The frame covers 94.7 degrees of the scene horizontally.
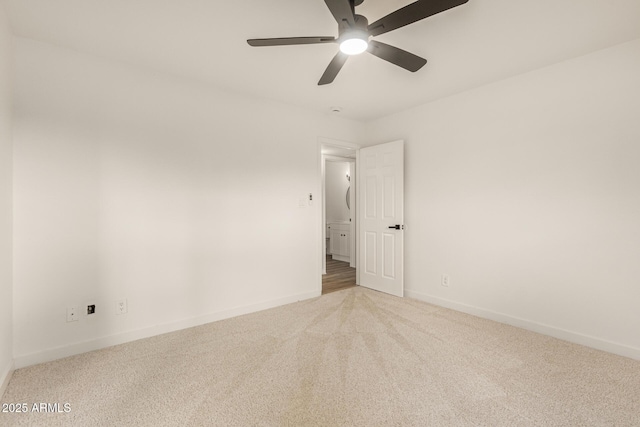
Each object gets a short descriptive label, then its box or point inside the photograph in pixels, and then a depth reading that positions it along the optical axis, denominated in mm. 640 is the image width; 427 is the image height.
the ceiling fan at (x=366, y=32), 1472
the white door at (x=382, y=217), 3895
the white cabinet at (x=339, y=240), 6309
